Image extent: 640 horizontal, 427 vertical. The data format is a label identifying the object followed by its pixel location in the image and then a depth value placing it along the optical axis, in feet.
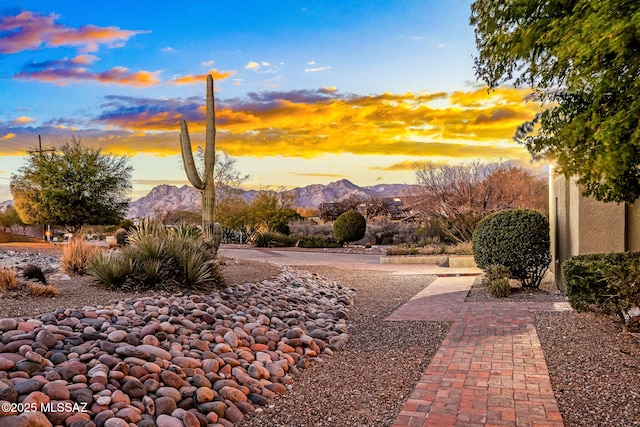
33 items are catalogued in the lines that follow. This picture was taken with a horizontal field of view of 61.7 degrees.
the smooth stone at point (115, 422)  12.93
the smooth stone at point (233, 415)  14.74
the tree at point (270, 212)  104.53
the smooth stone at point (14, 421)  11.84
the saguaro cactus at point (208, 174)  44.29
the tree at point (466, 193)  72.84
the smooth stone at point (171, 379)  15.72
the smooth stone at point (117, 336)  17.67
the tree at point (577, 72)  14.11
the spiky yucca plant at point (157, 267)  27.76
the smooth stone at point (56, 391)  13.41
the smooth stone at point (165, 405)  14.28
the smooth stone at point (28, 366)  14.47
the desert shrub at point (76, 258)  33.83
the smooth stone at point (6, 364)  14.38
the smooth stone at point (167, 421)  13.58
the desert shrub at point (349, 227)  95.14
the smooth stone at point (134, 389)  14.65
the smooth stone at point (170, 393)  15.01
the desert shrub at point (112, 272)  27.66
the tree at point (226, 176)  119.03
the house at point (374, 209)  126.65
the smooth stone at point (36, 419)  12.12
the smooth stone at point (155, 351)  17.08
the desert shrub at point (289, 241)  92.79
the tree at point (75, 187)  75.87
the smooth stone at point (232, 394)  15.75
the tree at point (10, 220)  128.85
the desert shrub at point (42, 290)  24.54
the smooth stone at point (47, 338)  16.38
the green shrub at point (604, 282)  21.11
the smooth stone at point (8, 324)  17.38
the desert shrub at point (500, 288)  33.76
